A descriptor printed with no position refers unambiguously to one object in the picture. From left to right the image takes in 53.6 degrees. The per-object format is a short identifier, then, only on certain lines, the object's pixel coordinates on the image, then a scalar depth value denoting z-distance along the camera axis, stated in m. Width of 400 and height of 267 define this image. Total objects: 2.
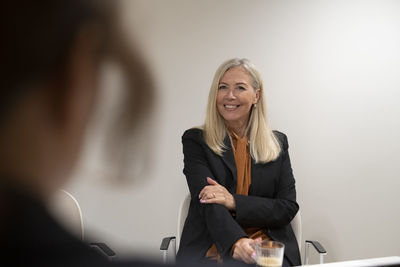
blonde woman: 2.02
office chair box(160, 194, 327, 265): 2.21
